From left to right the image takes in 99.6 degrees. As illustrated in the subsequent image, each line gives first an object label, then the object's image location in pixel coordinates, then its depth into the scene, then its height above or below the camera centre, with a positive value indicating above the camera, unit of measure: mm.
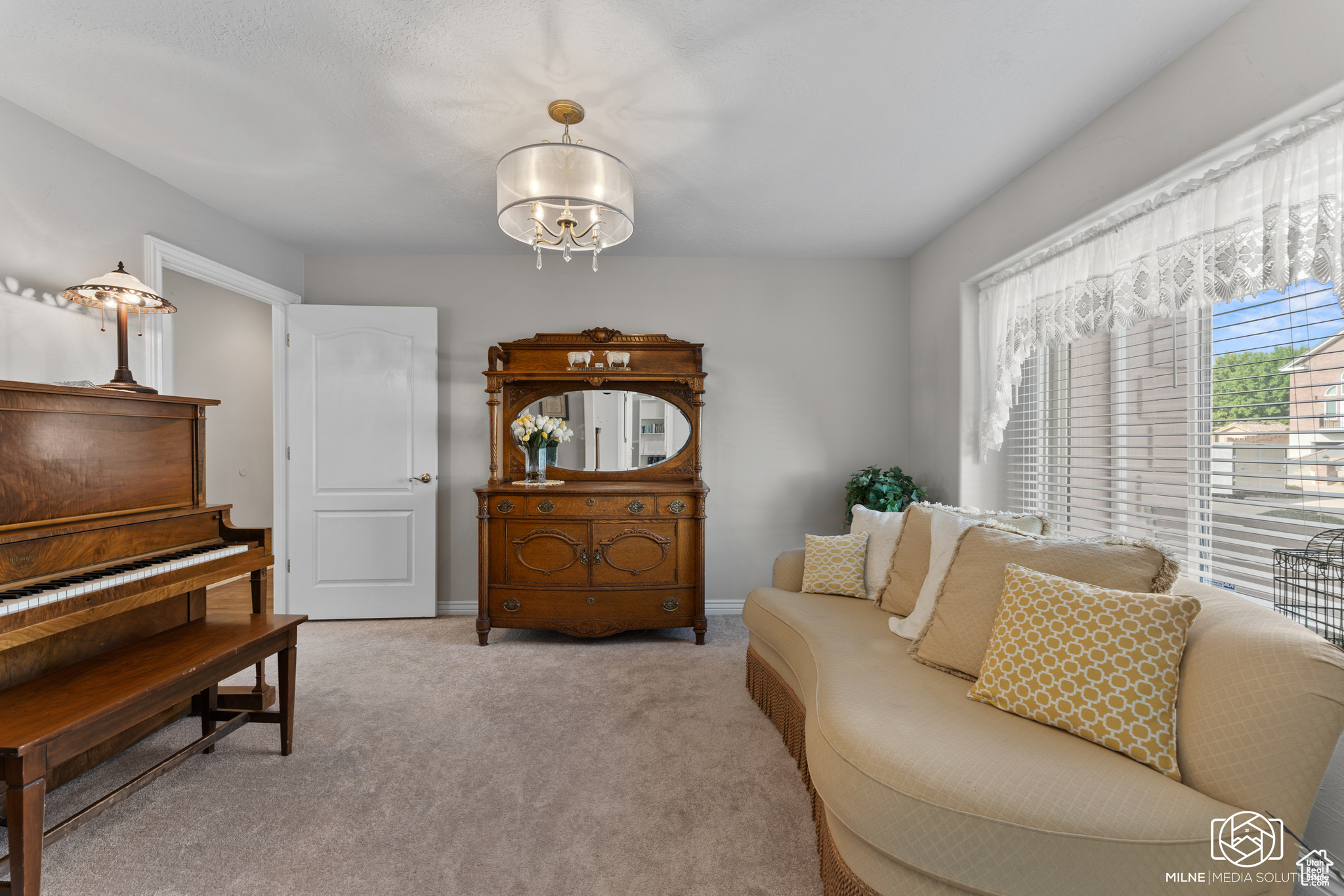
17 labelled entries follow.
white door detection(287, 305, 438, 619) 3613 -102
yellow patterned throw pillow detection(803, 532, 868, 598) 2539 -544
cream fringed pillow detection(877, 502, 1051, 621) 2188 -426
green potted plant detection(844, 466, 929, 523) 3439 -273
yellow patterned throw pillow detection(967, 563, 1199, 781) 1321 -545
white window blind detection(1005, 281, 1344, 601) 1632 +50
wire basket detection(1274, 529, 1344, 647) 1310 -351
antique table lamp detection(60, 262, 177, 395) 2129 +575
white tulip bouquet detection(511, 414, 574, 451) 3590 +85
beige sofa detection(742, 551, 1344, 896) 1127 -725
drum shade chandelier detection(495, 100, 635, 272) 1954 +918
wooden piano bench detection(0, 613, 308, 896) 1307 -698
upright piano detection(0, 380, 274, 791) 1677 -304
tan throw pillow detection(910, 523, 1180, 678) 1582 -372
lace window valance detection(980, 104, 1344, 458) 1490 +657
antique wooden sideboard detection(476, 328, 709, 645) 3266 -642
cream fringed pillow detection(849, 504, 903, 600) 2480 -445
